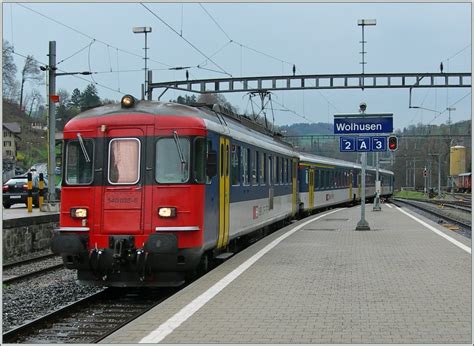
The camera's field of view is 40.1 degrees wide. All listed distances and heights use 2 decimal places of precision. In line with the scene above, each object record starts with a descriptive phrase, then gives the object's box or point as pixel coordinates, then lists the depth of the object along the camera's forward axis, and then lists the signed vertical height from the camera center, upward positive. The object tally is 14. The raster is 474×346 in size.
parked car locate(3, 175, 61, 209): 27.38 -0.32
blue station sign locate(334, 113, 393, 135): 18.66 +1.79
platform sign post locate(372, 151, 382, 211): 31.02 -0.75
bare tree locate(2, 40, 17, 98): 68.94 +12.06
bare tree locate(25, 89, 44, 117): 70.50 +9.59
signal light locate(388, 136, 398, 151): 21.85 +1.47
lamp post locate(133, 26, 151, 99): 28.98 +6.92
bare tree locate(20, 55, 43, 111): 66.06 +11.59
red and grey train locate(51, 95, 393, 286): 9.51 -0.12
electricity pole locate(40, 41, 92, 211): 22.12 +2.54
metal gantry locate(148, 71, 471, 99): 31.92 +5.20
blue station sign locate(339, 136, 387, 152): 19.12 +1.24
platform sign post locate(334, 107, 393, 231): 18.66 +1.74
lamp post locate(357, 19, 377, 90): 29.81 +7.56
